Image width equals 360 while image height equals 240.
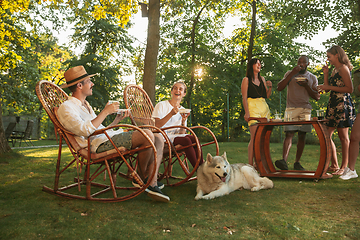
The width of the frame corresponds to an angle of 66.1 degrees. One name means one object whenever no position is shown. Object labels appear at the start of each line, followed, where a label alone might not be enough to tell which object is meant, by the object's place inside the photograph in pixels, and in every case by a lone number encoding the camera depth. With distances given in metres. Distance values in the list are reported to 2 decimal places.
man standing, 4.03
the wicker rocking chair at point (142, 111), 3.17
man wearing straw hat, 2.45
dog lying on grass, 2.80
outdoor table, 3.48
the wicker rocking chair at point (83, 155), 2.47
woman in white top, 3.13
